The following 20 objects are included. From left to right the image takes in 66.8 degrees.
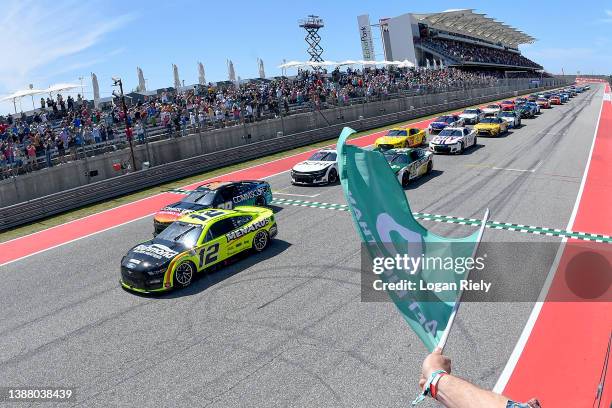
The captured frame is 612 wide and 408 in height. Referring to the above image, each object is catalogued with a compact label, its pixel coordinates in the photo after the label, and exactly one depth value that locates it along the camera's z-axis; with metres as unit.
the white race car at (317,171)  20.27
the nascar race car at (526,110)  46.16
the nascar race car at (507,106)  45.23
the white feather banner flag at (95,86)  34.72
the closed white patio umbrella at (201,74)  41.91
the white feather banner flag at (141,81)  38.88
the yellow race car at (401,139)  26.98
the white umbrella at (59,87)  25.23
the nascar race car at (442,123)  33.25
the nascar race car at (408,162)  19.42
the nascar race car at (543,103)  56.44
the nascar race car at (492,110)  41.78
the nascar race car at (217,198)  14.08
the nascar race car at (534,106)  47.24
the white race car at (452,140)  26.61
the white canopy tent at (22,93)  26.00
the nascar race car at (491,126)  33.47
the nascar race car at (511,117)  38.41
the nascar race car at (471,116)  38.28
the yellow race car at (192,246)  10.46
